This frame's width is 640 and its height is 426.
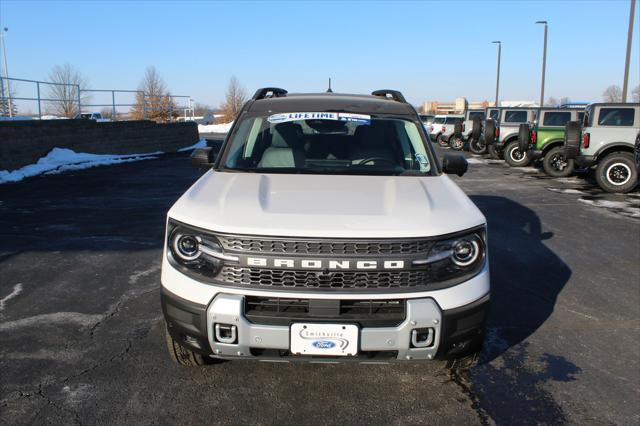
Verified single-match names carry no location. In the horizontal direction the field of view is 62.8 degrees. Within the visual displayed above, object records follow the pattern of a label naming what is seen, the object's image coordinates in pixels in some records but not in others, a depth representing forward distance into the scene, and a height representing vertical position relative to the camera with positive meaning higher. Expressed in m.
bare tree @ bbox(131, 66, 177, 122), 24.77 +0.70
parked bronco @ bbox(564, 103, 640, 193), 11.73 -0.46
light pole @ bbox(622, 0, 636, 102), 18.98 +2.76
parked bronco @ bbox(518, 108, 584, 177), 14.80 -0.68
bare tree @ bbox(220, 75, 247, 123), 65.06 +2.75
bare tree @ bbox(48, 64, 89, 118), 18.16 +0.78
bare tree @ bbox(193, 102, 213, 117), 77.81 +1.56
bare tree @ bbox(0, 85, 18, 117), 15.05 +0.49
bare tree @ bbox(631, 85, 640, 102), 59.94 +3.10
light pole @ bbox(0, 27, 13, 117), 15.00 +0.72
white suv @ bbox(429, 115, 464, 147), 26.67 -0.30
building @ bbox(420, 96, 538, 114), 76.31 +2.90
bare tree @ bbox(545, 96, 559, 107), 75.50 +3.06
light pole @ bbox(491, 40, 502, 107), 40.84 +3.40
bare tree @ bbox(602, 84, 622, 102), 63.33 +3.58
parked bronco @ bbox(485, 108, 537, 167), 17.86 -0.42
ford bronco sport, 2.66 -0.81
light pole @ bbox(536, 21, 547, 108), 29.86 +3.70
